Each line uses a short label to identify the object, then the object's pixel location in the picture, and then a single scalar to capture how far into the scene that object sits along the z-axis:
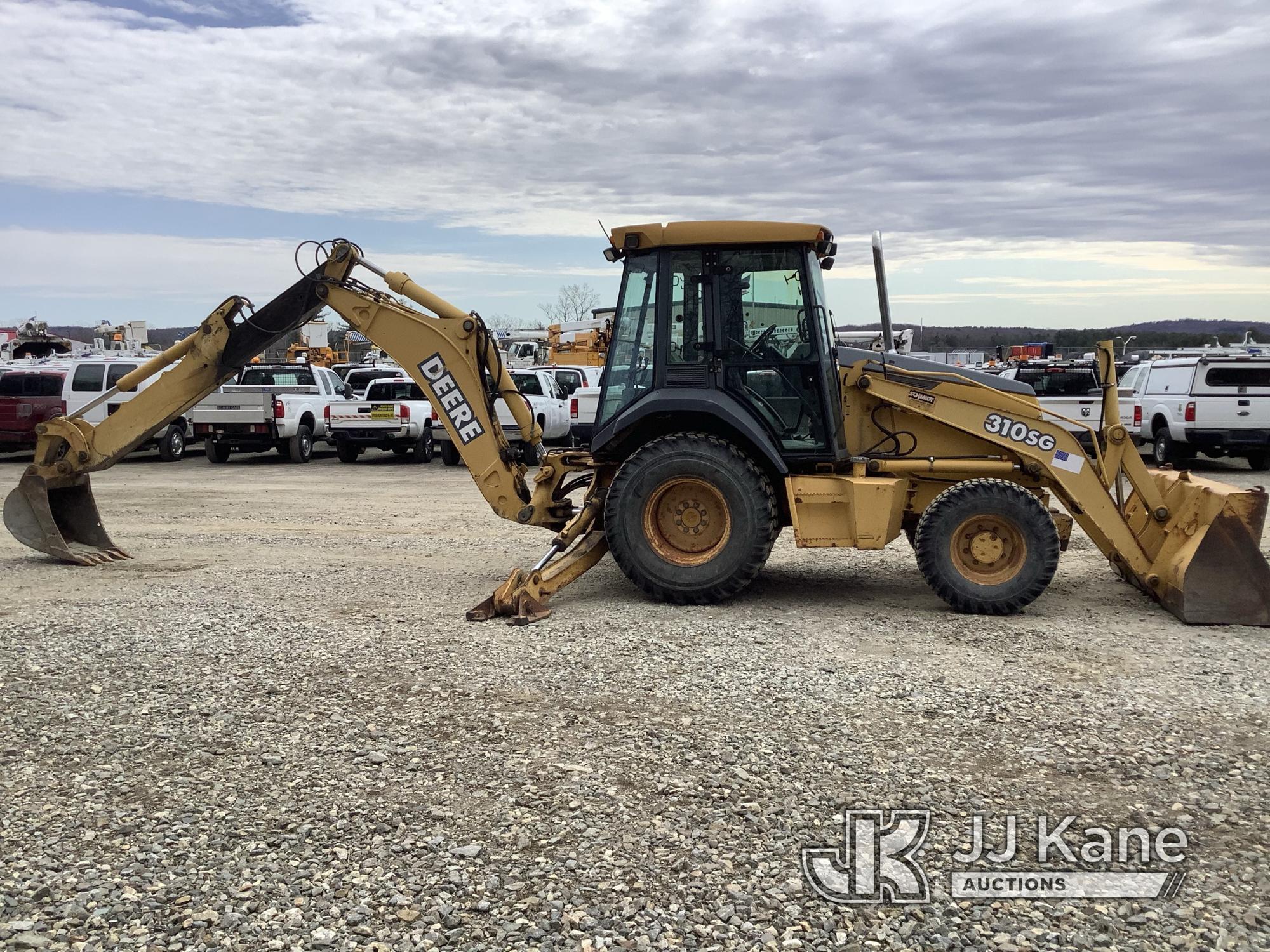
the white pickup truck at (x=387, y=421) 20.64
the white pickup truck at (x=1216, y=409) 17.73
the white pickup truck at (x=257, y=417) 20.67
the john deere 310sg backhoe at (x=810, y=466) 7.80
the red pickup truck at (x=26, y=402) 20.81
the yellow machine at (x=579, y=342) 29.47
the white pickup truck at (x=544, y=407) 21.00
